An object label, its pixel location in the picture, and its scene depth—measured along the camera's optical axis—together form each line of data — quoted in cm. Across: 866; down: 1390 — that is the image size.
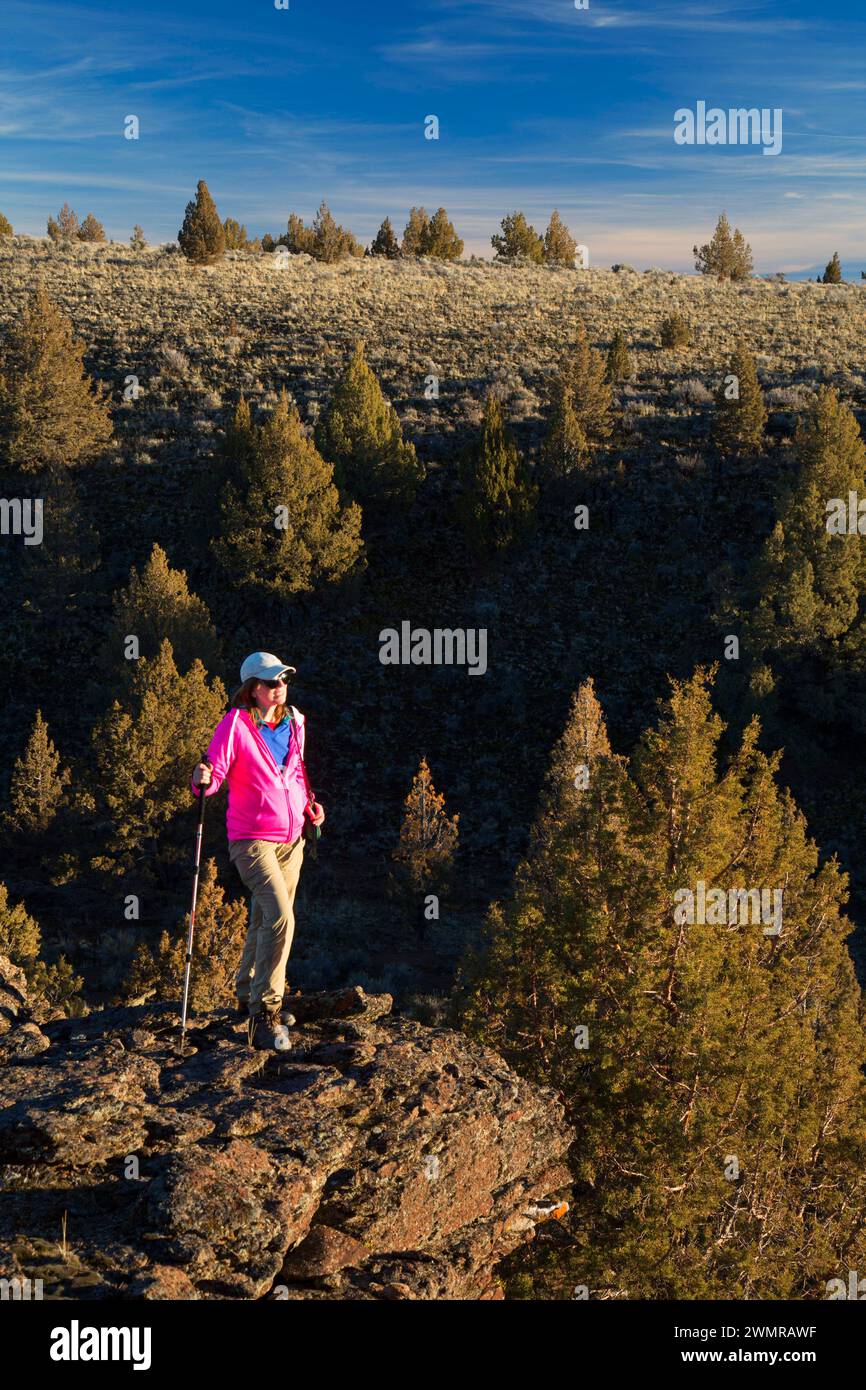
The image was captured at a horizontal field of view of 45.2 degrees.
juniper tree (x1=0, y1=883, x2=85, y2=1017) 1933
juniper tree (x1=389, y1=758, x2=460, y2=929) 2892
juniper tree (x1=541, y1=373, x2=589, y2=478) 3981
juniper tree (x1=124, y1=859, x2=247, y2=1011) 1869
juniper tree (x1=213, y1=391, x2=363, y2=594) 3578
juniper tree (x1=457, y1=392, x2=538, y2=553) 3834
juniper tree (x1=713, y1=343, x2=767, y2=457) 4134
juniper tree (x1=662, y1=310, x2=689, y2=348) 5294
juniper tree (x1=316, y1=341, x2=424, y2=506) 3881
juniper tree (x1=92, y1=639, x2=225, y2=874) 2783
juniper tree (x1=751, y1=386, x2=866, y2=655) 3231
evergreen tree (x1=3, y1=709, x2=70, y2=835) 2850
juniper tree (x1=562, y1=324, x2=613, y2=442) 4197
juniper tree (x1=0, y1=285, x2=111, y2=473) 4000
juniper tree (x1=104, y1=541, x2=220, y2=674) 3241
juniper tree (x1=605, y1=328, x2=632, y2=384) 4766
